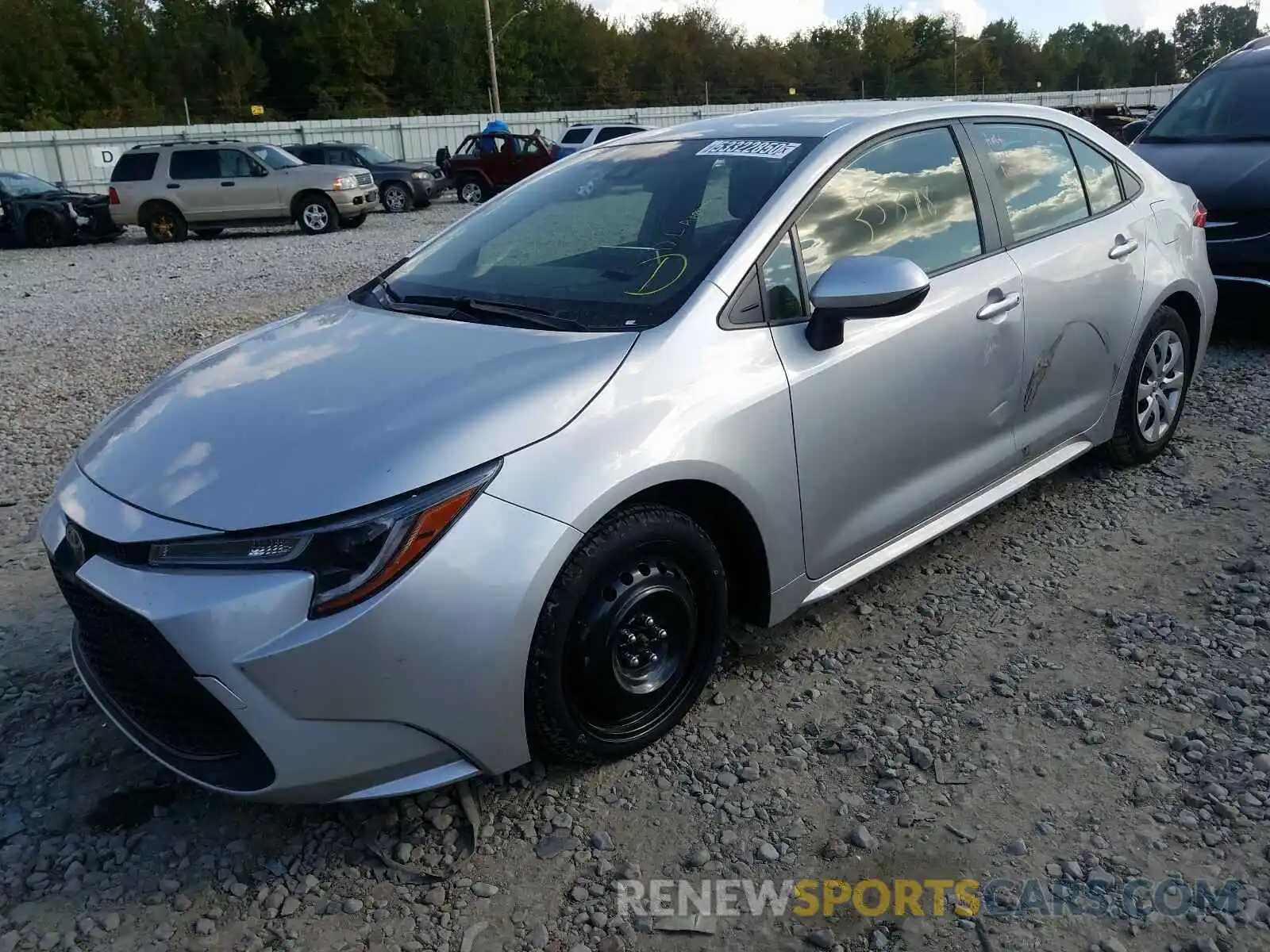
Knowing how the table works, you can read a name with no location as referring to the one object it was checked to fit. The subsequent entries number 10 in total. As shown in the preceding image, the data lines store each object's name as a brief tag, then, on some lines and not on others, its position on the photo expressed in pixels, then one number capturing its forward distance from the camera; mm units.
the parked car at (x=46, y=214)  17469
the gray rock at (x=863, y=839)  2445
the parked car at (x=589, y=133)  23547
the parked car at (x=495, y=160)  22859
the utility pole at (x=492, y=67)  42656
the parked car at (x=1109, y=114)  24062
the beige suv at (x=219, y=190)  17703
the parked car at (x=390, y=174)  21922
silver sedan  2195
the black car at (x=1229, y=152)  6137
